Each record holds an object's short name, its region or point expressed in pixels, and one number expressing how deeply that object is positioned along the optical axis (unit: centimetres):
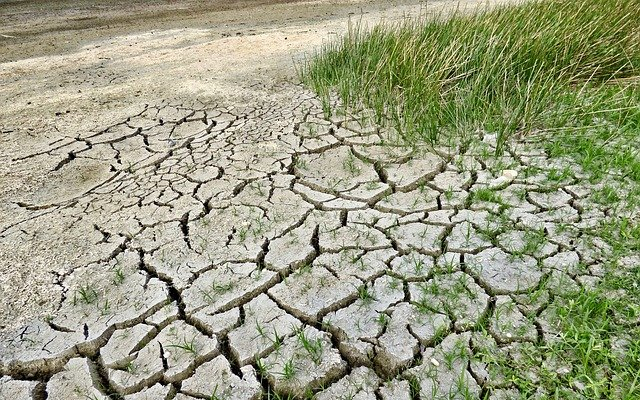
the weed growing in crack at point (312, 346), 194
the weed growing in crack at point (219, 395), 182
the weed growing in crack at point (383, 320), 206
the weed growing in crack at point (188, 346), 199
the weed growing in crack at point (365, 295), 218
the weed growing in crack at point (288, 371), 187
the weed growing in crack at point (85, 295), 225
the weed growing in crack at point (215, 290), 224
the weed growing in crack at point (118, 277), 235
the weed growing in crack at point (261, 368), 189
